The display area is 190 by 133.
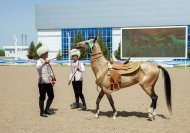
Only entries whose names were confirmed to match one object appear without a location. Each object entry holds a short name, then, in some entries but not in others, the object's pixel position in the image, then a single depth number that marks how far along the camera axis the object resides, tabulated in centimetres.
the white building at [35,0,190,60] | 7794
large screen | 5004
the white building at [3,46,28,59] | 10654
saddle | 904
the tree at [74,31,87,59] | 7128
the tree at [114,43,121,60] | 6928
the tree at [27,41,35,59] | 7744
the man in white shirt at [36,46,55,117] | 917
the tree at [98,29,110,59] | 6915
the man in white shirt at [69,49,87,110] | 1061
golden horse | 900
